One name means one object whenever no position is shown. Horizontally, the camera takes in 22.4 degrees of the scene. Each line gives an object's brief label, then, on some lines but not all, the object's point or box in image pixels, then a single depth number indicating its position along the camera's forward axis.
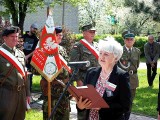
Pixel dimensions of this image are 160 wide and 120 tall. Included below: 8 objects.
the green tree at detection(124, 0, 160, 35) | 14.08
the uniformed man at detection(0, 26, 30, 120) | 5.91
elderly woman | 4.05
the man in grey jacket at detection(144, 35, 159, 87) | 14.45
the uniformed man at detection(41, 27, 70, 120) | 6.29
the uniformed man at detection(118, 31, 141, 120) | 7.70
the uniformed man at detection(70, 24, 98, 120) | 6.65
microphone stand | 3.65
